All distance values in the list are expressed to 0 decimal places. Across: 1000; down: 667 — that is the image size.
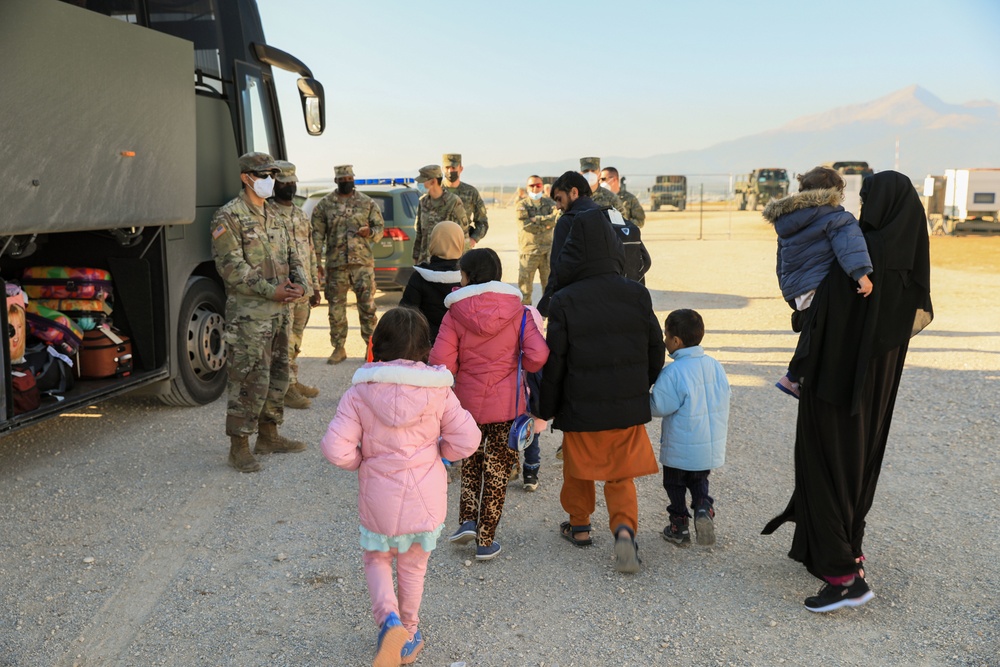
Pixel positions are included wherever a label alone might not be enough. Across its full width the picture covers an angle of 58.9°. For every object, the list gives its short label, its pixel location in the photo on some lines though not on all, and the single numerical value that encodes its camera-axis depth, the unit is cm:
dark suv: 1273
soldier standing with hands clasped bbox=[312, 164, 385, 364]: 887
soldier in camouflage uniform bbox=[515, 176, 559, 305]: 1119
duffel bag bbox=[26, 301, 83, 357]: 596
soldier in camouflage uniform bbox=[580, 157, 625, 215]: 964
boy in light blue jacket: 433
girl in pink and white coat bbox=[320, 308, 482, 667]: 326
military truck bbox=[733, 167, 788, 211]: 4075
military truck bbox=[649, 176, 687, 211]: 4559
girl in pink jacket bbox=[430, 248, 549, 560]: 427
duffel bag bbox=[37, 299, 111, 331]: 629
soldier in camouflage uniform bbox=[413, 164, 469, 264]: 959
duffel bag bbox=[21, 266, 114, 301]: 629
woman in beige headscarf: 520
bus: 480
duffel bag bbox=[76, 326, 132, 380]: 625
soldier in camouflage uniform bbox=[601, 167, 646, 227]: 1068
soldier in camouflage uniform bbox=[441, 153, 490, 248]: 1010
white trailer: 2675
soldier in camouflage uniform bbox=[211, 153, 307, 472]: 561
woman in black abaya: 368
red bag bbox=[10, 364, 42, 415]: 529
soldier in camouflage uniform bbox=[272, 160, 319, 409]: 666
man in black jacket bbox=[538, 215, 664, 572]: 417
